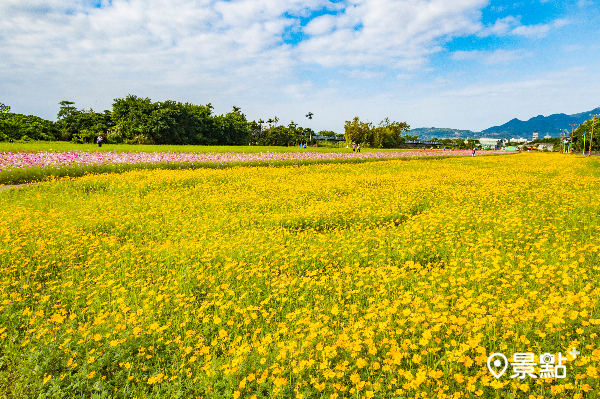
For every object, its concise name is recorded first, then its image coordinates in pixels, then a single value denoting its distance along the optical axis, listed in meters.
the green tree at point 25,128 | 49.00
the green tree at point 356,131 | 77.02
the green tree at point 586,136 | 92.38
